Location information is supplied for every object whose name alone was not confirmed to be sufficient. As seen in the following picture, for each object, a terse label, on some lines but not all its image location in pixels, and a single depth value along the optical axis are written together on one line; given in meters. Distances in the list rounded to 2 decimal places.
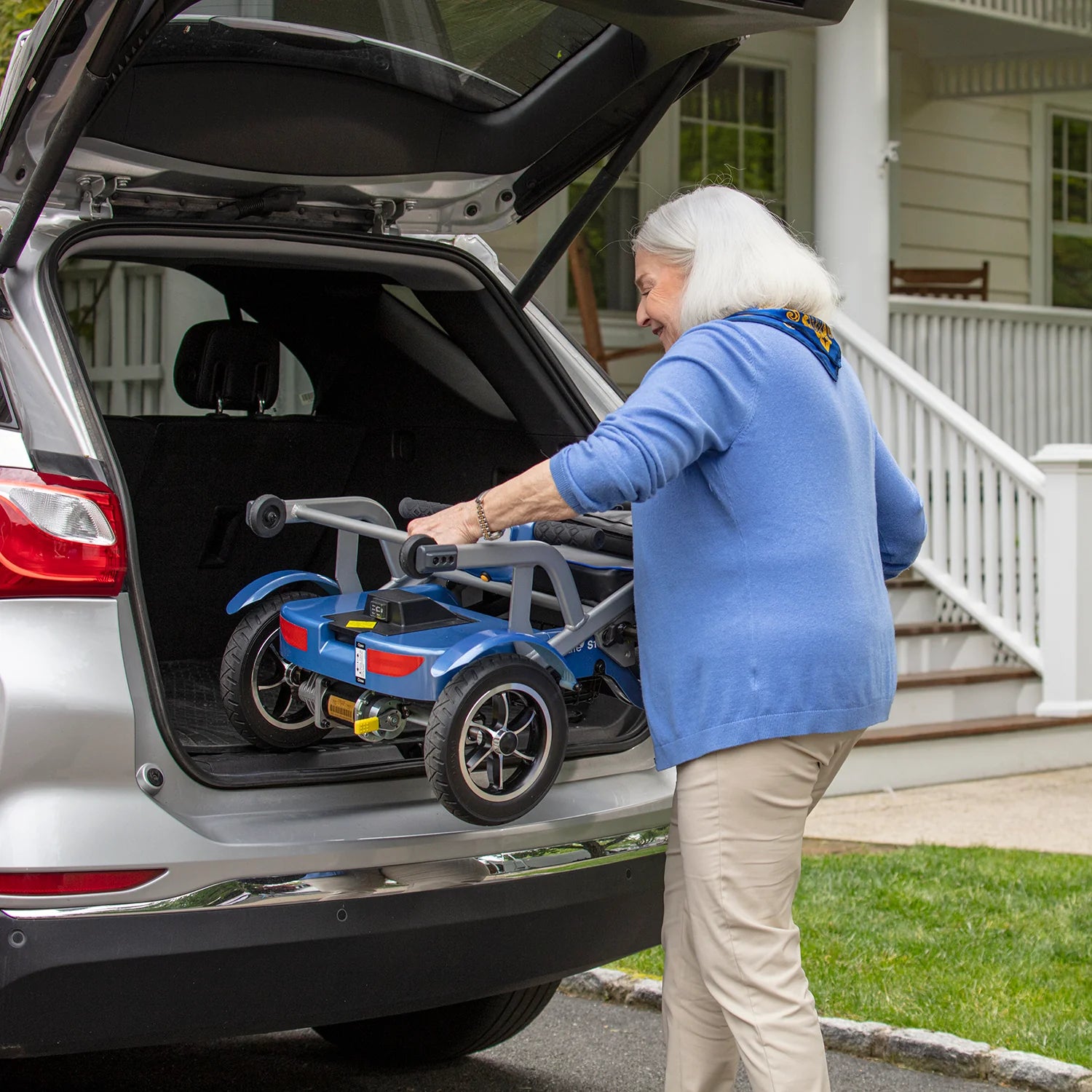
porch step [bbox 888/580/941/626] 7.78
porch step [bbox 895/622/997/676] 7.55
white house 7.31
